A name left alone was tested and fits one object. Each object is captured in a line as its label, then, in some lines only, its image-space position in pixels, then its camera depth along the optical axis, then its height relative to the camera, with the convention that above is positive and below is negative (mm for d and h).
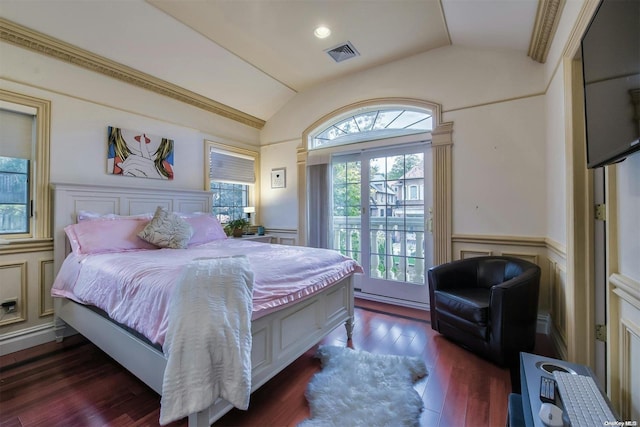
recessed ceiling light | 2891 +1988
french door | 3381 -14
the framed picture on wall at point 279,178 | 4453 +641
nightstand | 4143 -318
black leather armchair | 2014 -713
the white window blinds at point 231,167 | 4117 +786
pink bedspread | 1445 -406
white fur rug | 1521 -1117
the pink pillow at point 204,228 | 3055 -134
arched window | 3432 +1245
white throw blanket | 1160 -579
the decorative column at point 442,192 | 3119 +270
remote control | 1064 -706
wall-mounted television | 902 +509
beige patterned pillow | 2627 -143
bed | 1533 -694
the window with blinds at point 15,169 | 2377 +434
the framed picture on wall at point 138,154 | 2980 +733
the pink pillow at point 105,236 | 2320 -170
